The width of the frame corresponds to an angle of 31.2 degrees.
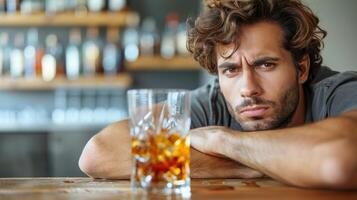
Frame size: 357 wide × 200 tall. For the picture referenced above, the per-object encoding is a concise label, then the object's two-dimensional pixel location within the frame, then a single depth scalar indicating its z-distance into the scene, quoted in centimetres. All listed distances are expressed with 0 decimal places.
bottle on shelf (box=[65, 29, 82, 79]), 416
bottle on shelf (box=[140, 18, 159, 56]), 423
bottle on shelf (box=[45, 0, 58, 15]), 418
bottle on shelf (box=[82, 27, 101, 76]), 418
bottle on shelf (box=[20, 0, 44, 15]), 420
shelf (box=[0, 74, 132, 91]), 411
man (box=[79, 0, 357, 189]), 118
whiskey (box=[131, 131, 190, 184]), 108
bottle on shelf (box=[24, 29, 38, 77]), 418
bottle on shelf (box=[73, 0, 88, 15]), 419
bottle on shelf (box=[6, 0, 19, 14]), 419
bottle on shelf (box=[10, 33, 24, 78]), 417
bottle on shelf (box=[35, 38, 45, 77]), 419
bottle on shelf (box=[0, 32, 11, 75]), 420
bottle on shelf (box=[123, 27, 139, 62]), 421
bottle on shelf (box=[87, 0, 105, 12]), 418
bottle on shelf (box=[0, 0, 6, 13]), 419
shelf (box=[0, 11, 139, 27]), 413
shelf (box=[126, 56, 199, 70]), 418
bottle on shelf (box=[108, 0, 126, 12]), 420
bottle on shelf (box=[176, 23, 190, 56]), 421
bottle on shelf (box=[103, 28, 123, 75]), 420
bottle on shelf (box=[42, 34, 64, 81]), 416
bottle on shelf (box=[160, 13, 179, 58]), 424
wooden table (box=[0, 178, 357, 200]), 105
